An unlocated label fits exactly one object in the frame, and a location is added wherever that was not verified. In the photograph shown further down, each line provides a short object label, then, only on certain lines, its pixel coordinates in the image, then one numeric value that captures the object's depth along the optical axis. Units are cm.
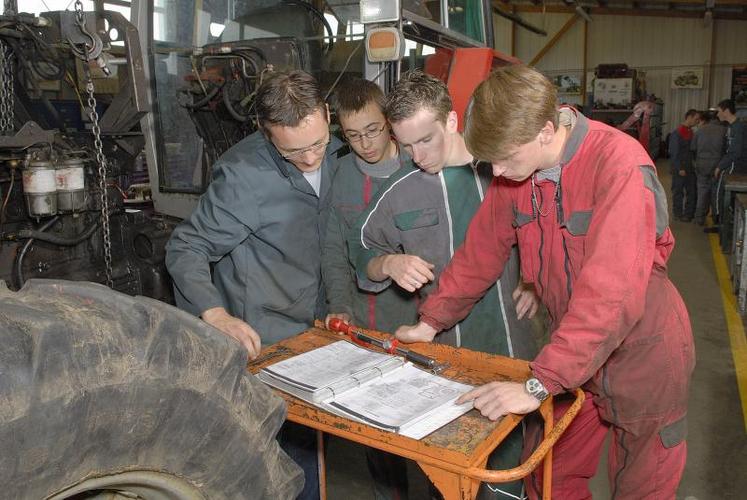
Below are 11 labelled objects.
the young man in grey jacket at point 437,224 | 200
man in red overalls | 146
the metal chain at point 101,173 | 188
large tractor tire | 100
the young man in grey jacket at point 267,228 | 192
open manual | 144
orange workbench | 129
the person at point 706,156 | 833
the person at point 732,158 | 771
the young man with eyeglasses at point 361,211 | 210
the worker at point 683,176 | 916
